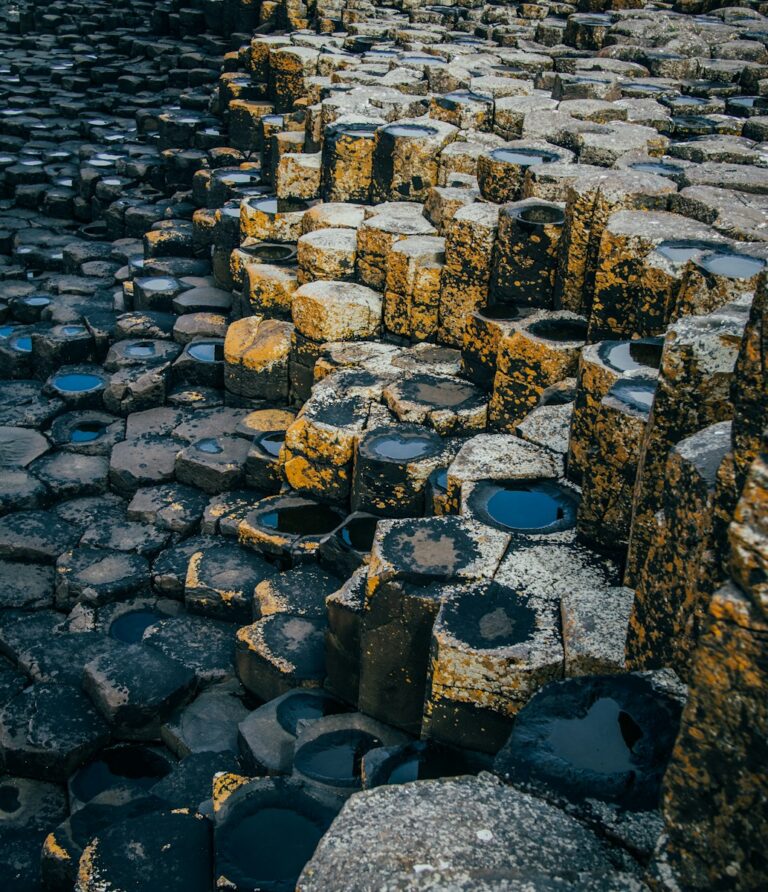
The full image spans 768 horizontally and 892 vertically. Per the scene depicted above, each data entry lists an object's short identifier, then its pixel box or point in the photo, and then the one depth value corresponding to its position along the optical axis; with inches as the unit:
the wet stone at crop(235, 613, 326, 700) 163.8
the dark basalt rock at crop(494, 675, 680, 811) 83.4
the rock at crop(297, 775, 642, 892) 72.5
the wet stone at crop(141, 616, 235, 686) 184.5
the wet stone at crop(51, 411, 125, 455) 272.5
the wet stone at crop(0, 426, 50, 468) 265.0
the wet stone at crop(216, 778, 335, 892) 109.4
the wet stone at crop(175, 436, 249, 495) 241.9
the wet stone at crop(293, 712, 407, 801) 129.6
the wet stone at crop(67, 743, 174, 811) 166.9
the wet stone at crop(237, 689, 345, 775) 145.5
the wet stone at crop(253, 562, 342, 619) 180.5
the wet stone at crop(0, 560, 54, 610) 220.7
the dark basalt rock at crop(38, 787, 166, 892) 137.2
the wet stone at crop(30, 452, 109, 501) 256.1
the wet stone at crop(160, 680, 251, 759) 167.5
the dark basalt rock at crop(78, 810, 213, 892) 112.2
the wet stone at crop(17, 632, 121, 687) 186.9
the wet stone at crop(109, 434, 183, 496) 253.6
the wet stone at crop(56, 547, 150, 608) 216.2
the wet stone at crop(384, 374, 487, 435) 191.2
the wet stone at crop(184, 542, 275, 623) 199.6
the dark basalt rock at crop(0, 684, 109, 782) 167.6
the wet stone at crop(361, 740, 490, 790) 117.6
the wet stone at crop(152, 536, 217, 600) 216.2
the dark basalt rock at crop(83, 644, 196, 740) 171.2
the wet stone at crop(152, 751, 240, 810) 146.6
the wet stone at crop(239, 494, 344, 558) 203.8
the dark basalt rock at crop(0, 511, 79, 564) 232.8
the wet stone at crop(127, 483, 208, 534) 235.9
